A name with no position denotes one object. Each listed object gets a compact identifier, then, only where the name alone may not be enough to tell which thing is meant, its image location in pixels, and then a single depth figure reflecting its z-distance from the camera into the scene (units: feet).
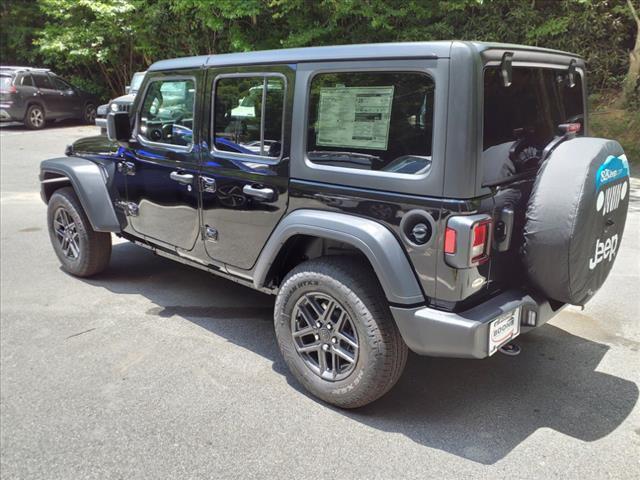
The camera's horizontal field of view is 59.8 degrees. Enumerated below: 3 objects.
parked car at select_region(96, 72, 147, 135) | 35.42
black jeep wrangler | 8.24
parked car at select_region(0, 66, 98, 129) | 52.60
